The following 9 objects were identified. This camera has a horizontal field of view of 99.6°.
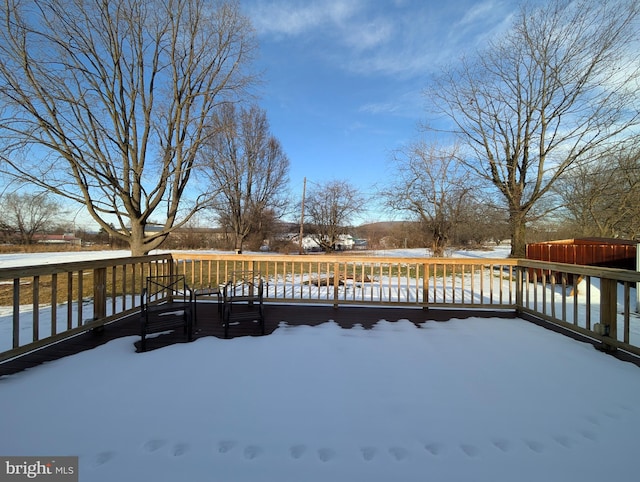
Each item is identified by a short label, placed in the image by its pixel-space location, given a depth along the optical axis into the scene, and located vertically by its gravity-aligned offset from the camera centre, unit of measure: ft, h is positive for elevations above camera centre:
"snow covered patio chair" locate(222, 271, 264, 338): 10.70 -3.24
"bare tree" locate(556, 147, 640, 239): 29.14 +6.95
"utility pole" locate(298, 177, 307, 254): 66.90 +13.06
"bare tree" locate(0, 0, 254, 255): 12.91 +8.60
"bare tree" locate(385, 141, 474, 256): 37.29 +6.82
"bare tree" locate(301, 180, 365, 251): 71.00 +9.00
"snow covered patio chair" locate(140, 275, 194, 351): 9.20 -3.11
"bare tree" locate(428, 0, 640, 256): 24.89 +16.38
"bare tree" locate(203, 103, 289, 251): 38.11 +11.45
